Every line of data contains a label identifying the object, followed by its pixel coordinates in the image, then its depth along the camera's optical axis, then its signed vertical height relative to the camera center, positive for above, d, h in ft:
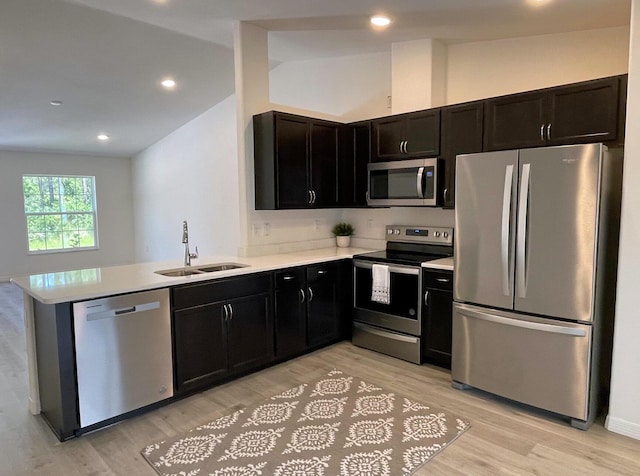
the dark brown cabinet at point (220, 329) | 9.79 -3.06
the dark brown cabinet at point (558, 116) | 9.23 +2.07
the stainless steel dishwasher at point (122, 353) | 8.33 -3.04
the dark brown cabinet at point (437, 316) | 11.17 -3.02
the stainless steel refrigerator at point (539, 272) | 8.32 -1.46
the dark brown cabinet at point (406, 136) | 12.28 +2.10
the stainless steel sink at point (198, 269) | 10.79 -1.67
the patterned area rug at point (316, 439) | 7.46 -4.58
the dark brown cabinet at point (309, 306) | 11.90 -3.01
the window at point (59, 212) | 26.68 -0.27
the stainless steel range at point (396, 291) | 11.92 -2.53
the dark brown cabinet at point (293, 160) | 12.53 +1.41
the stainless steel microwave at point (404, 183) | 12.16 +0.67
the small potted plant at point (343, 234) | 15.62 -1.07
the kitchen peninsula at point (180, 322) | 8.26 -2.76
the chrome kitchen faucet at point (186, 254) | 11.64 -1.32
